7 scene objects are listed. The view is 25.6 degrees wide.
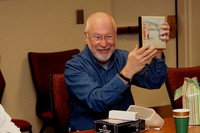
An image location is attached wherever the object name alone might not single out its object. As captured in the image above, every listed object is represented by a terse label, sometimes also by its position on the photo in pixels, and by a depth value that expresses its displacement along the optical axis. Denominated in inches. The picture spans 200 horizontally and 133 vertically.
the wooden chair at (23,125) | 142.7
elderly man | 93.7
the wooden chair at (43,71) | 164.6
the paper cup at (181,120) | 77.5
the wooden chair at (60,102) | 103.0
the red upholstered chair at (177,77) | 111.8
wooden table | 83.9
